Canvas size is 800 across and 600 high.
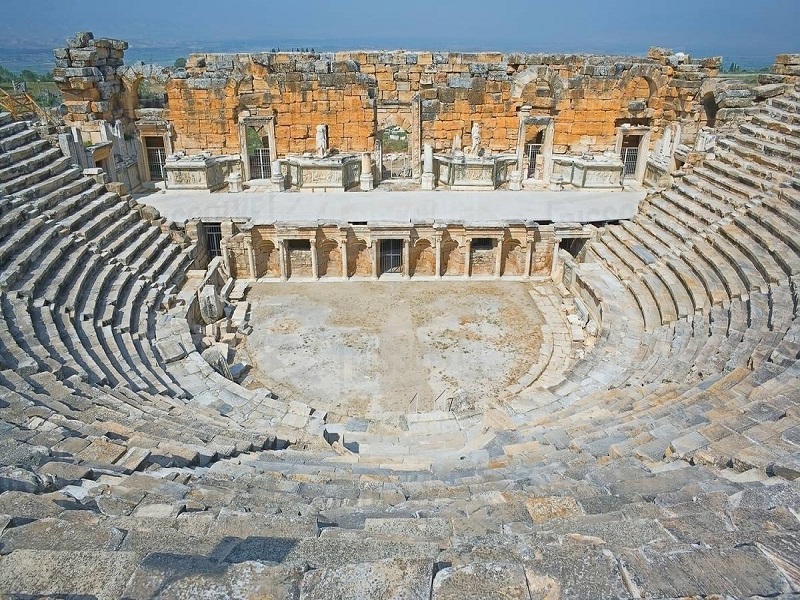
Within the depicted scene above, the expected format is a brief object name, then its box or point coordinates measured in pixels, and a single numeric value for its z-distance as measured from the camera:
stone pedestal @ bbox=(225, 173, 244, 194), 18.78
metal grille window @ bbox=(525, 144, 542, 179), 21.80
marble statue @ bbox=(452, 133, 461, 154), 20.61
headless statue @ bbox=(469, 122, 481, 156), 20.02
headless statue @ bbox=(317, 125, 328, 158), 19.48
